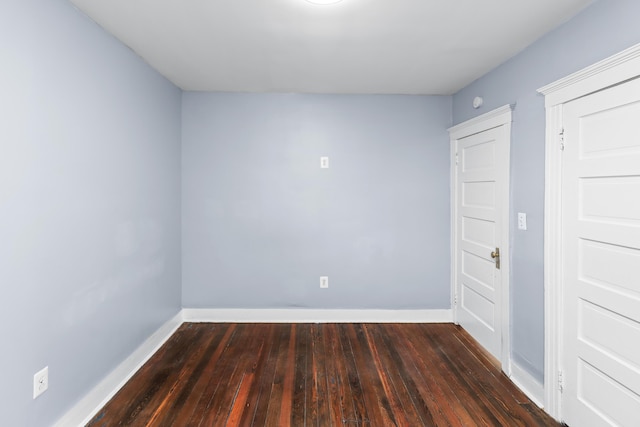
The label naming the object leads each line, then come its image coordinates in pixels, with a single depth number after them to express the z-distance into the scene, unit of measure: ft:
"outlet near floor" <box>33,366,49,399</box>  5.54
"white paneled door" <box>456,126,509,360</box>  8.90
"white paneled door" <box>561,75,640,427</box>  5.40
